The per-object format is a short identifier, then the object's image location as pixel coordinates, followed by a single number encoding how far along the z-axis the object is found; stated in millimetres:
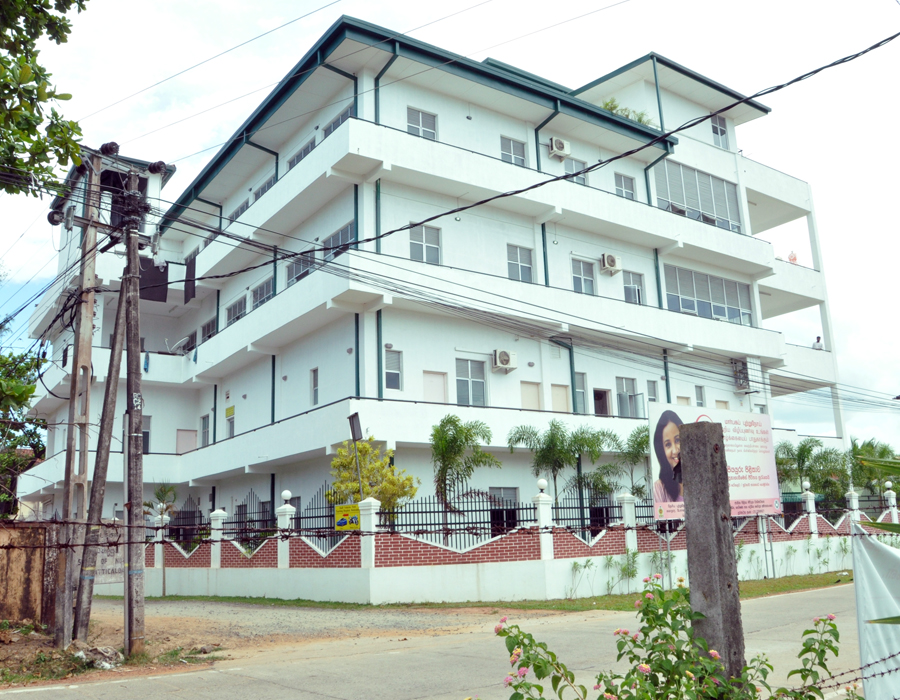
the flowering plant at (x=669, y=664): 4473
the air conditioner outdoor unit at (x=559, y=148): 29062
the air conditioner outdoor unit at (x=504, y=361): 26181
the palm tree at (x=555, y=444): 25047
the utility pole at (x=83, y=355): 15914
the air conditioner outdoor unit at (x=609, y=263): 29639
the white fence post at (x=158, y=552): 25562
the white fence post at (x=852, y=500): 27819
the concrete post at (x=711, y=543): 5051
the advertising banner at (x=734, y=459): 18906
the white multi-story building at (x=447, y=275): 24641
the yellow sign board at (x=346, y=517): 18469
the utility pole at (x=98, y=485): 11719
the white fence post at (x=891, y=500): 28500
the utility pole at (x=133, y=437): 11281
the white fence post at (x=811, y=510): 26578
